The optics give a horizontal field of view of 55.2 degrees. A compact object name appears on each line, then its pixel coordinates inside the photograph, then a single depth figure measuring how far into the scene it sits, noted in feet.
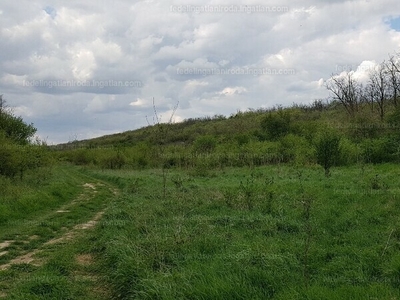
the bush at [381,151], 111.75
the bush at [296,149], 120.67
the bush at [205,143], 188.24
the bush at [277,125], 192.65
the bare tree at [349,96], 219.41
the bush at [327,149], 71.21
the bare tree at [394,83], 178.29
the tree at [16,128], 94.19
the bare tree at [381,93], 192.85
